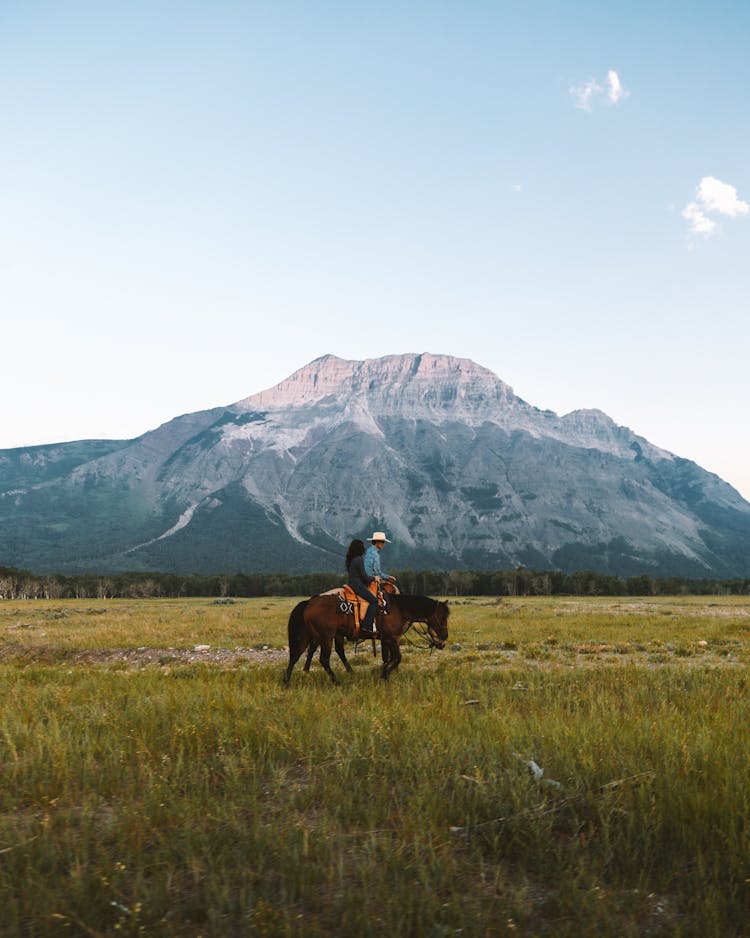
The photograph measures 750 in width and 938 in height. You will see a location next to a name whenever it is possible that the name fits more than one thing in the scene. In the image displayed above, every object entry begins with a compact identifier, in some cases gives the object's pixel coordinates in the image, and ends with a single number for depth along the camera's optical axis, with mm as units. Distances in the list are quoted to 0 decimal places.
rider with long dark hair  13430
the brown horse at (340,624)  13094
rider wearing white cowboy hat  13461
